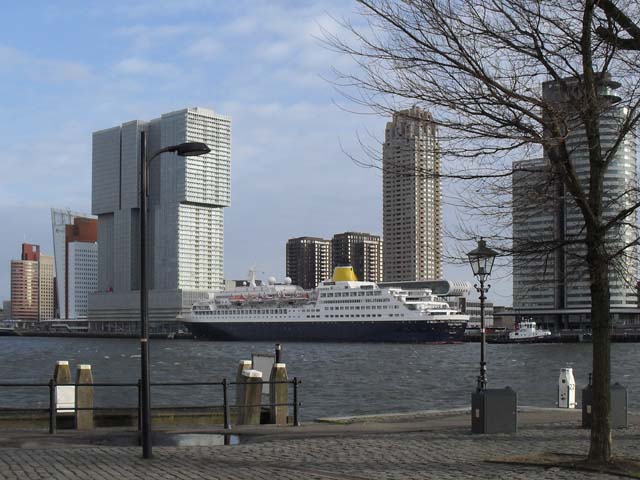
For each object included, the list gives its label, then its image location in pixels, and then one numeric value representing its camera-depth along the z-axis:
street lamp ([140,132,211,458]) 12.55
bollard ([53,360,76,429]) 19.50
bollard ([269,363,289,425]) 18.94
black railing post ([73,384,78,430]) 18.12
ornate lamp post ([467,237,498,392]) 15.35
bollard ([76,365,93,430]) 18.70
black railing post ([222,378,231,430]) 16.79
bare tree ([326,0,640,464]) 11.26
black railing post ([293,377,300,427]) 17.14
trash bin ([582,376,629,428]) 16.70
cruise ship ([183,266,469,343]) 118.69
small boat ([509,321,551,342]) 127.38
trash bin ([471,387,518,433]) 15.56
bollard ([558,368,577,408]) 24.72
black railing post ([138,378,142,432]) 16.77
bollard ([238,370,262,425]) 19.16
